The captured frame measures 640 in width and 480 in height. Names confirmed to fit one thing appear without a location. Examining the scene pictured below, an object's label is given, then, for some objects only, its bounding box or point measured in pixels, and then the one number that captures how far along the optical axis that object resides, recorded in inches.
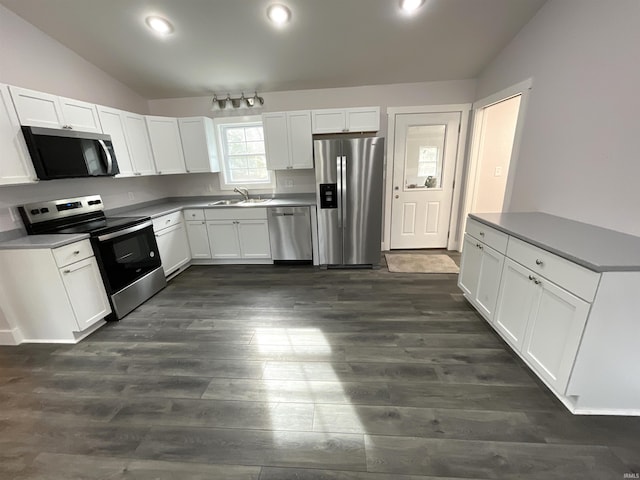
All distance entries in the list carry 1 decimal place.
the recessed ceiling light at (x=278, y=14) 98.1
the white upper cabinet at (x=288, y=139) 143.6
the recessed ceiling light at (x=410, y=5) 95.5
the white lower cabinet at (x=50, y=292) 85.4
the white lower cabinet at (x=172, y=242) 131.8
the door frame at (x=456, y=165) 148.2
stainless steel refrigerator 130.0
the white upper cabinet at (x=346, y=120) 141.3
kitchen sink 149.2
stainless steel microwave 88.4
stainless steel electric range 97.0
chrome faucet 163.2
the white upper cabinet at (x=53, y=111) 85.7
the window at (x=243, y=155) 164.2
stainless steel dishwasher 144.3
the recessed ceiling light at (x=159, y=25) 102.5
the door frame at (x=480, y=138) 105.9
